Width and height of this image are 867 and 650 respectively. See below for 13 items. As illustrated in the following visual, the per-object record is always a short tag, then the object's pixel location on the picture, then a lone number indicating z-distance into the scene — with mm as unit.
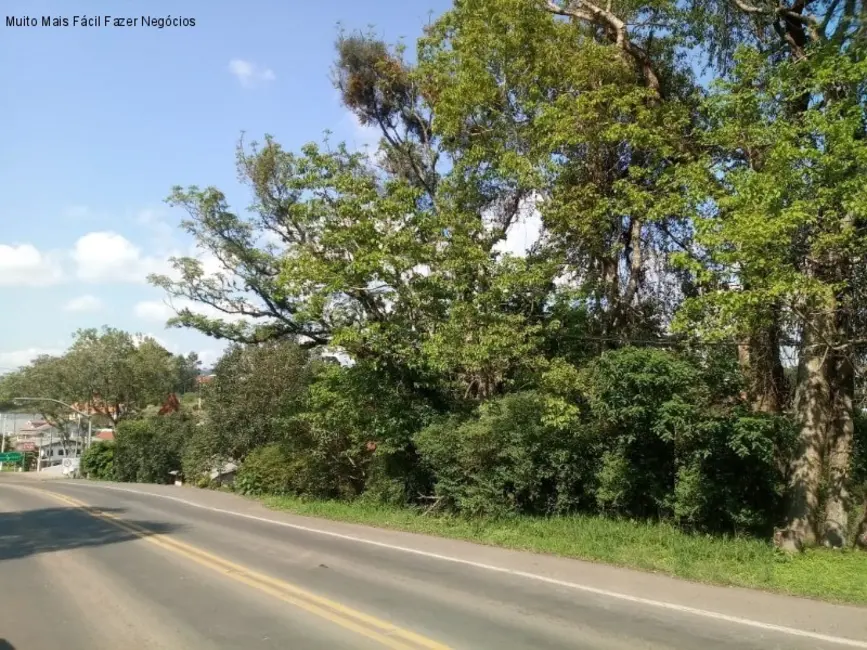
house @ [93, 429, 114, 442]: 97081
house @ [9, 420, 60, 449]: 106188
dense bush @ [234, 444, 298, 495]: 24953
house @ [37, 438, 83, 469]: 89175
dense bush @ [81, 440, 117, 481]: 50903
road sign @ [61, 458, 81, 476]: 62219
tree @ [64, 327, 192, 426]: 59534
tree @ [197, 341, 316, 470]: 29469
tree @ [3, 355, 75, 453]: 61000
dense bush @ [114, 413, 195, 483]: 41406
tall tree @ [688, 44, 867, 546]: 10422
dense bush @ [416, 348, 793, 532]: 13086
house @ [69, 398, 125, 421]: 62156
